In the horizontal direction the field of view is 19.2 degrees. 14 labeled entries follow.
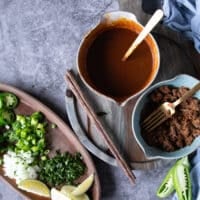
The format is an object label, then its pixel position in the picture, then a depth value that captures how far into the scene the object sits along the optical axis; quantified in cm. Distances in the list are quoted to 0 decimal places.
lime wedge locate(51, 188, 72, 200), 104
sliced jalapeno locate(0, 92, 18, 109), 106
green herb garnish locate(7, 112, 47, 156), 107
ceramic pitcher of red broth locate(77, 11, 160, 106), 97
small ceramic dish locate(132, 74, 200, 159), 95
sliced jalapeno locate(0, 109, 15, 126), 108
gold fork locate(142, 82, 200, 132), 94
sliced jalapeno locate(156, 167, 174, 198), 103
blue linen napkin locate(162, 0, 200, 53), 95
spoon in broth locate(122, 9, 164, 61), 91
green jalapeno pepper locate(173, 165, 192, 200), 99
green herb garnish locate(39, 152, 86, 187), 105
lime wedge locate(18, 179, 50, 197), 106
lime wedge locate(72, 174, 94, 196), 105
